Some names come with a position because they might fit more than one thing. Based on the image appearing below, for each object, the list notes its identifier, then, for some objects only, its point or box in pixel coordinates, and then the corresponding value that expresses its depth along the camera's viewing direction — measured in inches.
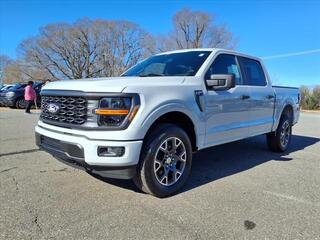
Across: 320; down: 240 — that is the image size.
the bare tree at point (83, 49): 1262.8
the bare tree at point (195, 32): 1372.1
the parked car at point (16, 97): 561.9
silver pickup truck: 103.5
